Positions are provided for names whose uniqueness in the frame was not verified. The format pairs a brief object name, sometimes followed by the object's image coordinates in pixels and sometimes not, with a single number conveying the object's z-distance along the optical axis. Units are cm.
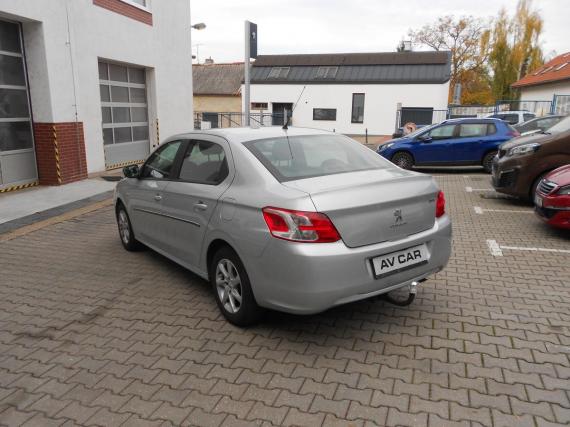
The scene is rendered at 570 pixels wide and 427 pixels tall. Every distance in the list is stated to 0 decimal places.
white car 2025
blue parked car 1269
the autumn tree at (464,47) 4672
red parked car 595
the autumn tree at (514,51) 4603
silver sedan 311
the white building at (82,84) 929
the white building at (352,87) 3350
